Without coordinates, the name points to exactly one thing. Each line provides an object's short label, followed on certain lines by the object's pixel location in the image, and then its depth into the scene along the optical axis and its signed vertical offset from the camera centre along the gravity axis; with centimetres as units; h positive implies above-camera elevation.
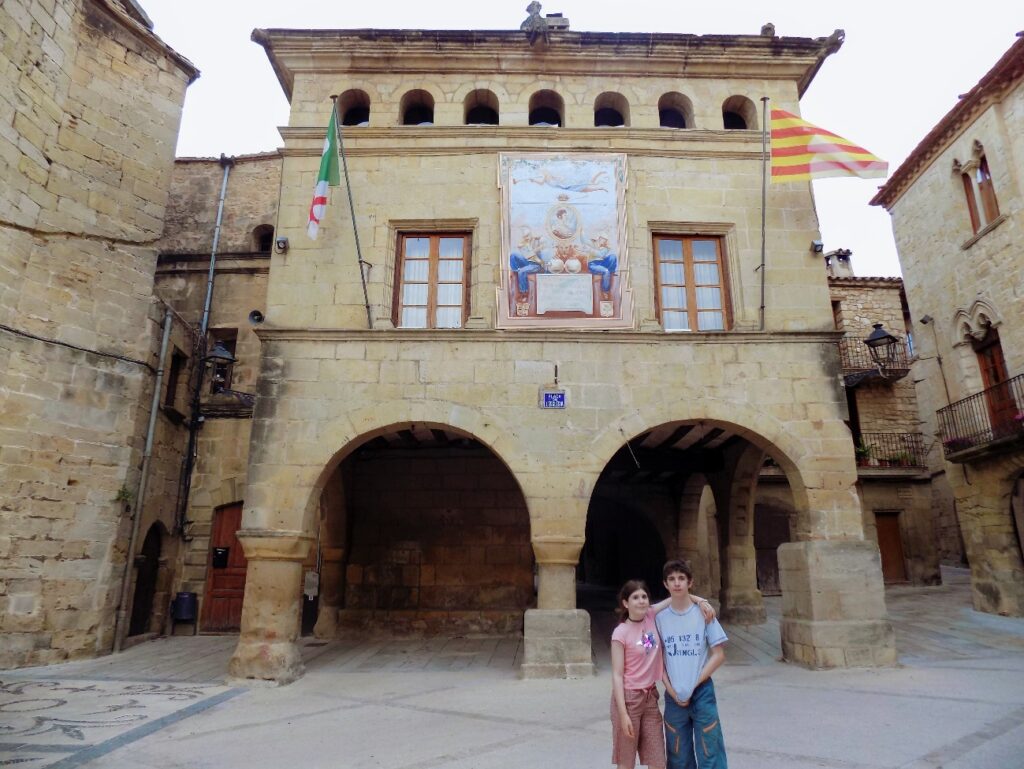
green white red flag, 793 +459
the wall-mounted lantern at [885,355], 1584 +516
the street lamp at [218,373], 1177 +339
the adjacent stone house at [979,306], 1180 +507
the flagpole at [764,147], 860 +551
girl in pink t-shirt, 318 -64
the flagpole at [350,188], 803 +464
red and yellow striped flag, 806 +499
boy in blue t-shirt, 314 -59
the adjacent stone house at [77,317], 824 +333
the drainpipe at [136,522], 912 +53
